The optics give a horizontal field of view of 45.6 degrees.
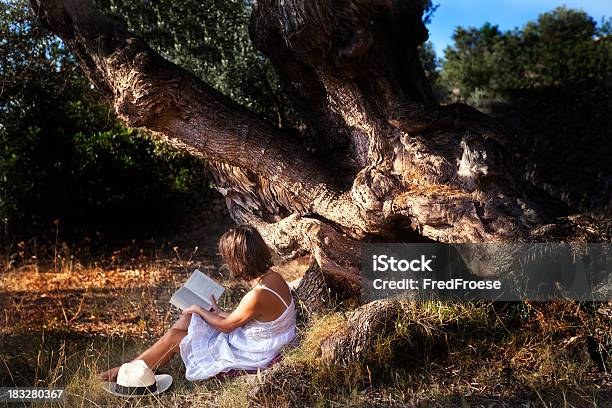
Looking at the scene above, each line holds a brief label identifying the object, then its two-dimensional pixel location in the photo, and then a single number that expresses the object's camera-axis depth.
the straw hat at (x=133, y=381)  5.08
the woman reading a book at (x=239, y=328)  5.17
